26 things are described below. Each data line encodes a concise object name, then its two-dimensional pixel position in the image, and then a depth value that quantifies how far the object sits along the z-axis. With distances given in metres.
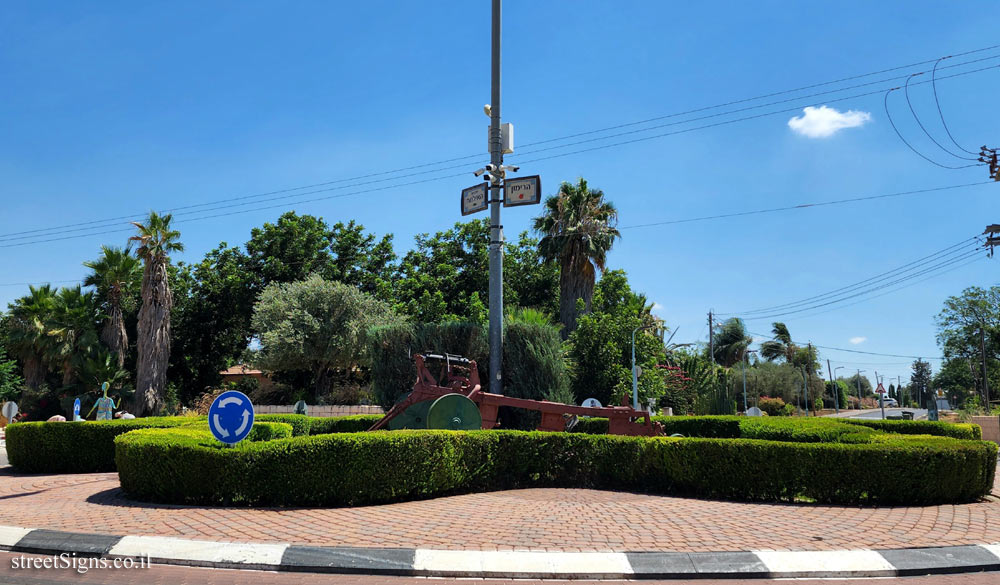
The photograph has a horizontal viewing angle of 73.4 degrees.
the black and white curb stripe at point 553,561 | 6.11
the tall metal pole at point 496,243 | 14.90
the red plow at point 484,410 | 13.64
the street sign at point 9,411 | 18.31
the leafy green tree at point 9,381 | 33.09
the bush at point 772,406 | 65.19
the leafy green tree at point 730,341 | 76.94
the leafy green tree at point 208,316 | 38.34
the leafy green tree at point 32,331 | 33.75
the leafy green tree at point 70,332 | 33.50
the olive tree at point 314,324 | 31.58
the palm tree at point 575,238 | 32.00
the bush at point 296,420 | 17.28
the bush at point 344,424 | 16.98
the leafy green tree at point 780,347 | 95.31
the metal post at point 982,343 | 49.08
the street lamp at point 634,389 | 23.63
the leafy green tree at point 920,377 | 117.94
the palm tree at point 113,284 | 35.12
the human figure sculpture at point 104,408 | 20.52
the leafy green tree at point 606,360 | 26.88
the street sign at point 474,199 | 15.21
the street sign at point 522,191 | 14.74
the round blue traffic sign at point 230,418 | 8.87
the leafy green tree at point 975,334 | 62.72
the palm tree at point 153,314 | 32.59
